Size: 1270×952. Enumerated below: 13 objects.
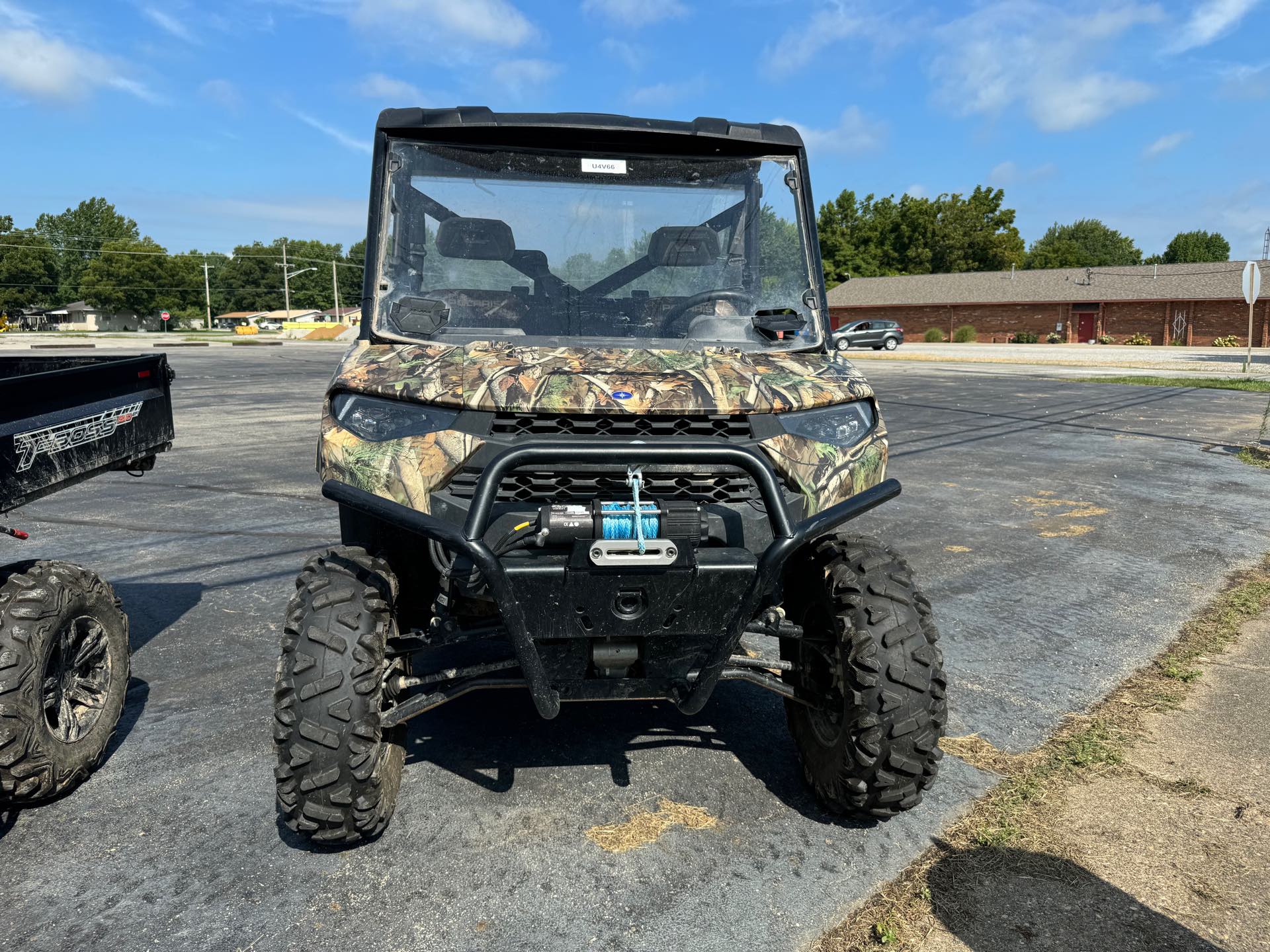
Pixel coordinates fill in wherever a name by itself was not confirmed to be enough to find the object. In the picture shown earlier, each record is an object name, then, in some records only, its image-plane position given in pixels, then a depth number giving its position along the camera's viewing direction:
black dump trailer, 3.05
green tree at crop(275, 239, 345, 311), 140.00
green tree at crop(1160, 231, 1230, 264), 106.88
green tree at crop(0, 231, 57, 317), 107.75
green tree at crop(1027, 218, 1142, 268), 110.69
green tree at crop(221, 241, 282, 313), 137.88
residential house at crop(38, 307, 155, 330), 112.00
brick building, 57.78
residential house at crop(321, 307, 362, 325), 103.50
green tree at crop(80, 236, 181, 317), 108.12
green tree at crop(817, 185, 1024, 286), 83.62
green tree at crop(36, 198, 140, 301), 119.25
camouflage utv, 2.72
